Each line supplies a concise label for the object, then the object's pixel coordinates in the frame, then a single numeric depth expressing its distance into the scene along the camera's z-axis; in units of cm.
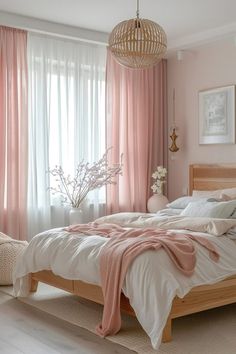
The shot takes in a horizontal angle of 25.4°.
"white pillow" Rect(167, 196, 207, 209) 520
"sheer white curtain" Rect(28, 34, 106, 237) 561
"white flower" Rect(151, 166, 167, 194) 620
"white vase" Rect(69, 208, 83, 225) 555
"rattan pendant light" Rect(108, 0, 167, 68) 386
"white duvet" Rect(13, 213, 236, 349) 314
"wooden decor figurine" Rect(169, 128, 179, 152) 638
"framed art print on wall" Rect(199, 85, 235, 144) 575
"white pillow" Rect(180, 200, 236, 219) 429
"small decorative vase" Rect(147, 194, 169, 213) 608
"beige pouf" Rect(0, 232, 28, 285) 474
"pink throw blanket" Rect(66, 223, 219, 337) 330
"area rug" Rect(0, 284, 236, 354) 314
